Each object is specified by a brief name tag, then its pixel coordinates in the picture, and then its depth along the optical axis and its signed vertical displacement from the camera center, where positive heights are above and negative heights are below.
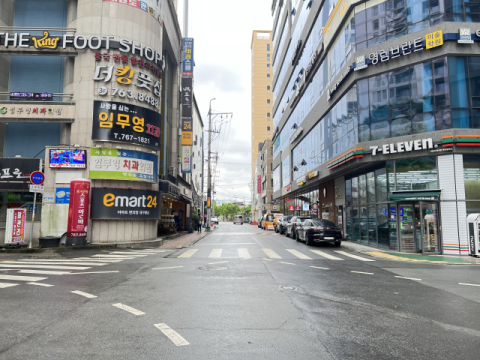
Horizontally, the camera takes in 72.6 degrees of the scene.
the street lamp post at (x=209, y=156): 35.80 +6.57
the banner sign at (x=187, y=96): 29.20 +10.53
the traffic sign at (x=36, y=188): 15.37 +1.14
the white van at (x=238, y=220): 82.93 -1.79
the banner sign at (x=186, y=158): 30.45 +5.09
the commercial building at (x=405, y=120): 15.68 +4.99
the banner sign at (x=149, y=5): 18.90 +12.35
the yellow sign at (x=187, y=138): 29.69 +6.77
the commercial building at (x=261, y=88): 101.62 +38.74
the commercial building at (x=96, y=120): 17.41 +5.25
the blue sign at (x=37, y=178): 15.46 +1.63
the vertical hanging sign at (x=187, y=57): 29.41 +14.00
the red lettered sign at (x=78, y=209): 16.23 +0.17
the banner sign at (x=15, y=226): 15.02 -0.65
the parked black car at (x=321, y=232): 18.81 -1.09
